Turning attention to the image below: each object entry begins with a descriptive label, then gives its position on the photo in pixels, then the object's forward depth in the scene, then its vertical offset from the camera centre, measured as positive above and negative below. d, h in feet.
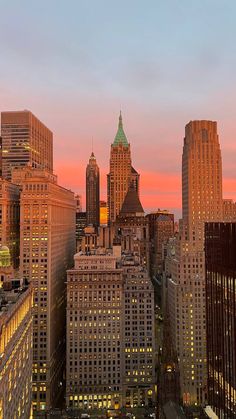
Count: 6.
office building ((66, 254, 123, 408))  497.05 -129.17
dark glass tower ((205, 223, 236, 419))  331.98 -75.40
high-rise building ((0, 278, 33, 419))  221.23 -72.78
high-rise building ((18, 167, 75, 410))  500.74 -56.07
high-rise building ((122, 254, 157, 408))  506.89 -140.59
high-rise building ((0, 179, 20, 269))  554.05 +11.50
